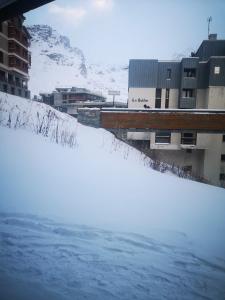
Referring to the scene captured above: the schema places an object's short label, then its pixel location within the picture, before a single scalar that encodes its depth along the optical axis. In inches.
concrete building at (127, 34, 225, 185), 722.8
